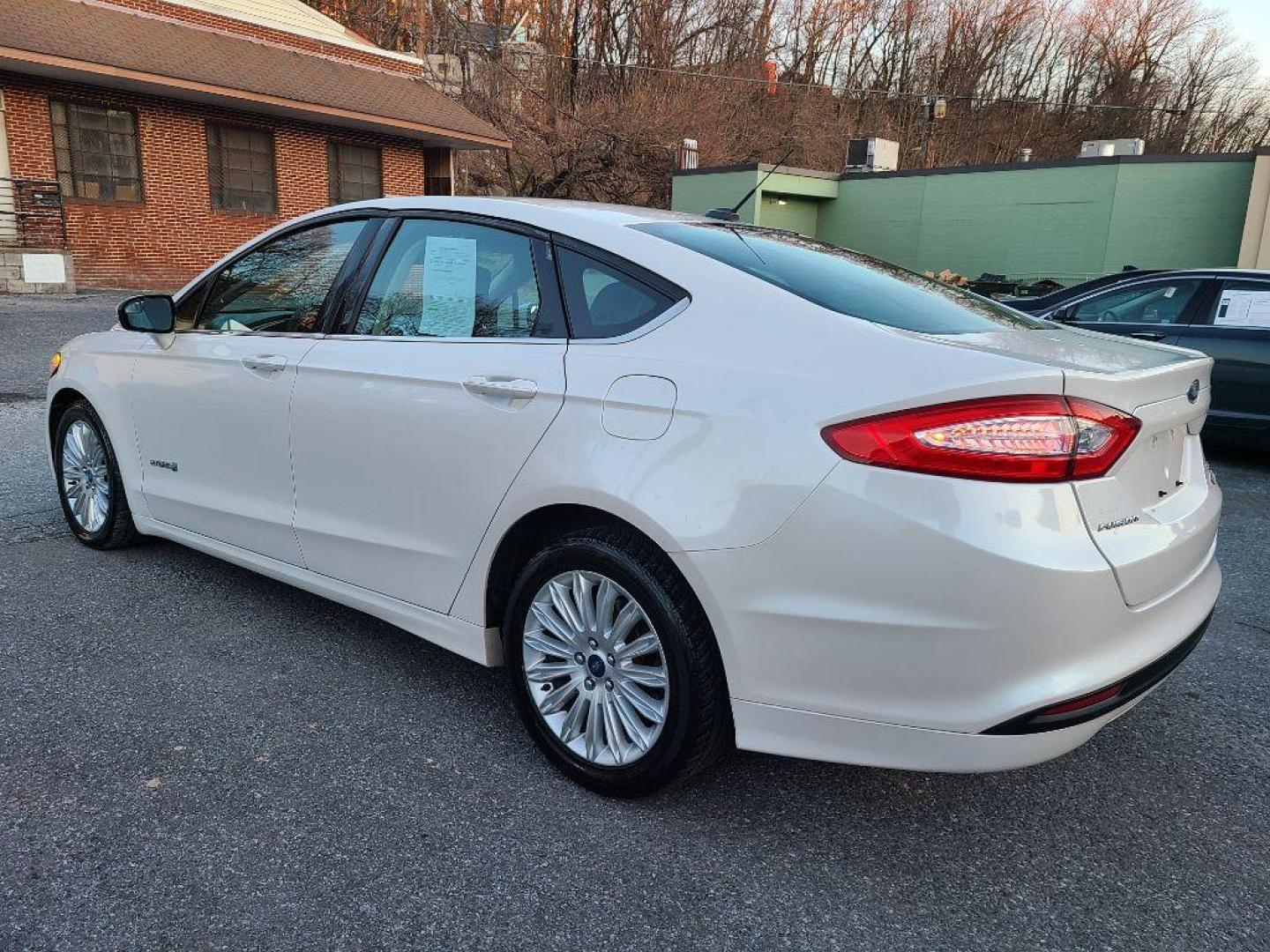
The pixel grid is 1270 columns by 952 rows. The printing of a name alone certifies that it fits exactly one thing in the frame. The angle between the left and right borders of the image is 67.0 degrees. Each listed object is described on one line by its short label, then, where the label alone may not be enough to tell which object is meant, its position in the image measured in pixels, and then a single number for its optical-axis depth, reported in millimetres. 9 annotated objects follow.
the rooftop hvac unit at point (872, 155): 24328
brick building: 16172
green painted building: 17984
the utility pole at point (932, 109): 36031
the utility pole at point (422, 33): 29312
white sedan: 2020
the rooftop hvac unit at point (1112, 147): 22672
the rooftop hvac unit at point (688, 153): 26906
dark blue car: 6812
